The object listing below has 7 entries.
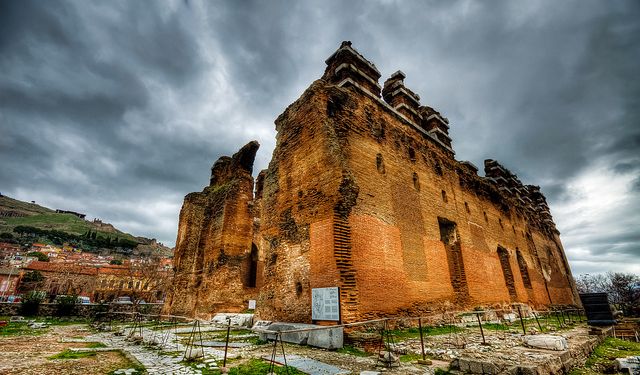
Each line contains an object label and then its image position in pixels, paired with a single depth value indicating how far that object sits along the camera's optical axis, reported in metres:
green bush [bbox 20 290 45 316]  17.28
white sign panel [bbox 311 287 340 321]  7.59
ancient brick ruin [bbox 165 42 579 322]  8.73
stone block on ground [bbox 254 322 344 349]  6.83
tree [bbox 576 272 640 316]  20.68
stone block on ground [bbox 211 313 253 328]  11.76
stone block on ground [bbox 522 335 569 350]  5.89
